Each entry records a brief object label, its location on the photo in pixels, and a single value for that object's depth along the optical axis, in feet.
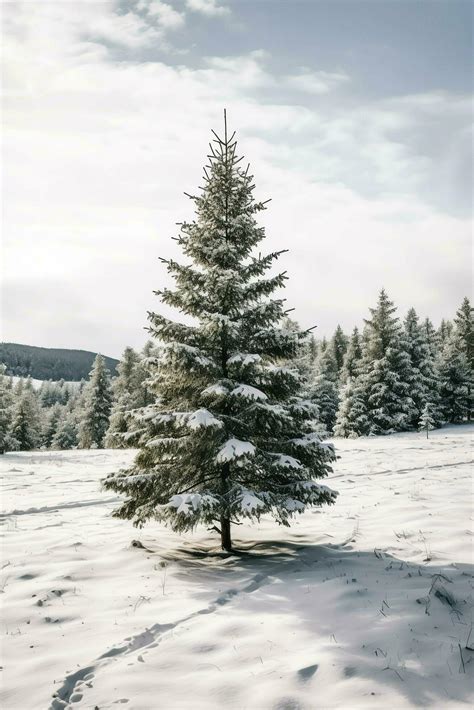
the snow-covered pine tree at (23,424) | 152.05
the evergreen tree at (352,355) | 179.52
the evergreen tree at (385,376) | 120.16
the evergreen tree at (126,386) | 138.85
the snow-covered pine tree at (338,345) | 243.40
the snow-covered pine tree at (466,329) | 174.39
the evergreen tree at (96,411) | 156.97
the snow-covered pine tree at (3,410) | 95.50
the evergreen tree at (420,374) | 124.88
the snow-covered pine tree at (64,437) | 227.81
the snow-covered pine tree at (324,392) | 153.48
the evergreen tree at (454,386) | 139.64
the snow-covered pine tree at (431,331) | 266.04
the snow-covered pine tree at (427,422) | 106.93
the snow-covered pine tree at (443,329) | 284.57
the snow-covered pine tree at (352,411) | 121.70
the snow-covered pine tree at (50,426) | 268.35
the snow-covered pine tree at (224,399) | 24.85
